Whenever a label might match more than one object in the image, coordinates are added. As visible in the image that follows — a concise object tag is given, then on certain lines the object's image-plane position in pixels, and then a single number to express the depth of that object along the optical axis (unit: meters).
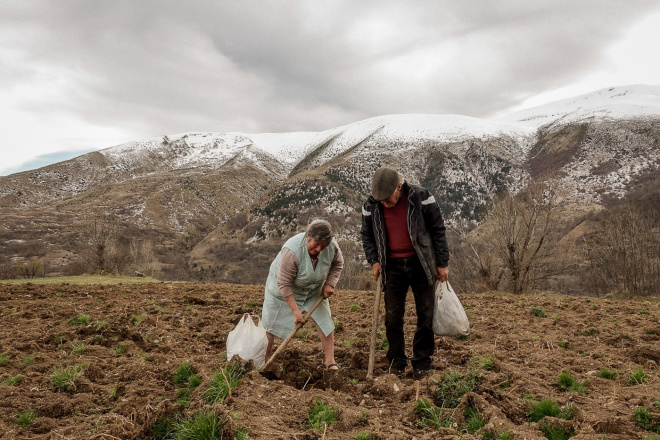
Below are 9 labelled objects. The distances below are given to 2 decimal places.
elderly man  4.29
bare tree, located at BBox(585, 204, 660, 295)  23.95
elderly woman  4.23
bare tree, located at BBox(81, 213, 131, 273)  31.69
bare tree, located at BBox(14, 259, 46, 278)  45.89
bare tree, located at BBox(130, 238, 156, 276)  49.12
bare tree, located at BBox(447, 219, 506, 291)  20.59
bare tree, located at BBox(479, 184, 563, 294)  20.36
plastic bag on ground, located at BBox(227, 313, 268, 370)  4.48
